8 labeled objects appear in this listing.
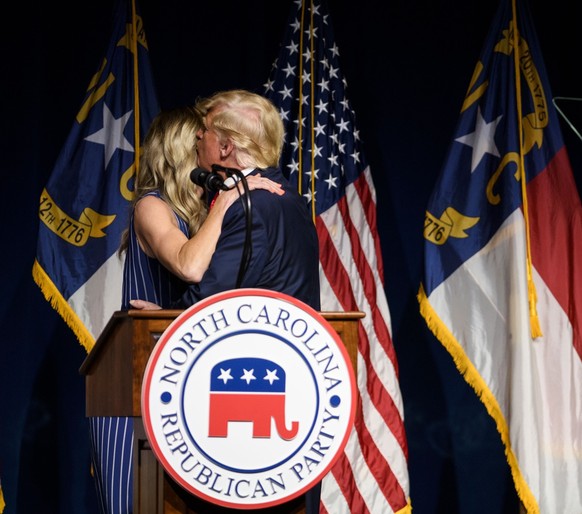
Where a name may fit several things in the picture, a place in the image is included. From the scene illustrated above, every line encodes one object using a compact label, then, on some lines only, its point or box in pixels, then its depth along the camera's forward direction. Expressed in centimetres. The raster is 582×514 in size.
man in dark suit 1179
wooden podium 1141
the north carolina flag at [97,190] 1723
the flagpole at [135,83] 1764
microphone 1174
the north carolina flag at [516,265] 1628
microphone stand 1164
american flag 1725
